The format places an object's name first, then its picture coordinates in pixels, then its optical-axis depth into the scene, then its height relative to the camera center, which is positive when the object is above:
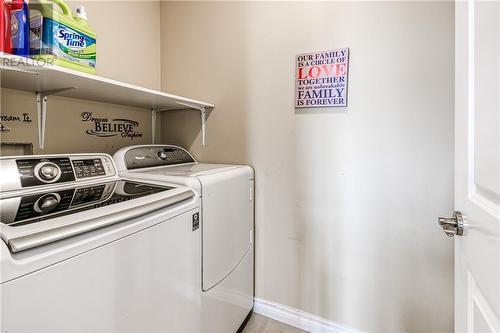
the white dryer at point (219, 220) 1.18 -0.30
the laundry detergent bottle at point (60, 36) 0.98 +0.51
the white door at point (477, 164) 0.53 +0.00
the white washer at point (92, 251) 0.55 -0.24
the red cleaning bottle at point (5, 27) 0.88 +0.48
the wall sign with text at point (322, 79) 1.43 +0.49
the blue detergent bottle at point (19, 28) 0.94 +0.49
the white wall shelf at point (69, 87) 0.94 +0.36
